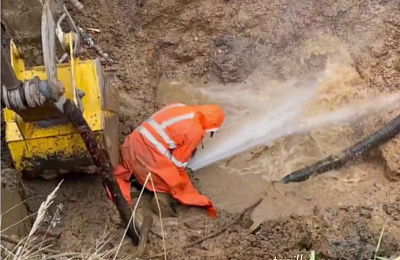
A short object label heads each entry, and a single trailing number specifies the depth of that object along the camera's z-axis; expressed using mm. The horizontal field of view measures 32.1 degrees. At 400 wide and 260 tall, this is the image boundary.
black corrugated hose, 5773
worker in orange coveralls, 5598
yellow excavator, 4172
